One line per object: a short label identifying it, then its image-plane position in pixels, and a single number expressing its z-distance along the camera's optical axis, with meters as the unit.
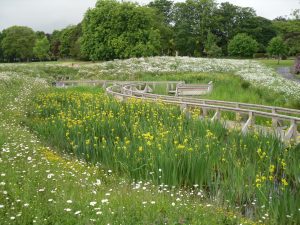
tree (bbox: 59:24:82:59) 87.22
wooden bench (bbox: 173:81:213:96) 22.38
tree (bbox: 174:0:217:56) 81.50
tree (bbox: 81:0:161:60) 53.03
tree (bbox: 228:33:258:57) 74.75
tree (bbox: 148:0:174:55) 75.50
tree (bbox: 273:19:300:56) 37.61
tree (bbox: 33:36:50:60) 93.88
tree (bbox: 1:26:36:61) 94.62
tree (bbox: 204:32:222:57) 73.44
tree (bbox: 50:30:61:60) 105.38
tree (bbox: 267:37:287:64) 71.71
